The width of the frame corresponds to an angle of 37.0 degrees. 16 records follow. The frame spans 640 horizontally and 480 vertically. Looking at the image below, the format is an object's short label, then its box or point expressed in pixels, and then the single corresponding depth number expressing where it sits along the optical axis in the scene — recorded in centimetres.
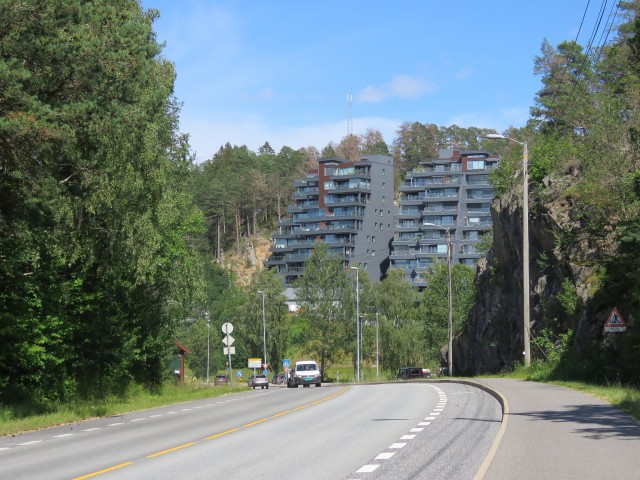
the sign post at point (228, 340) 4979
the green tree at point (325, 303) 12212
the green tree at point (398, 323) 12006
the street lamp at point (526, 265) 4244
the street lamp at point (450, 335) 6831
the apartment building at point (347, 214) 17125
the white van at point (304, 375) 6481
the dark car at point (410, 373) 9206
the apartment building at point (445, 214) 16425
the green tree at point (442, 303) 11744
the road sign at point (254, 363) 9747
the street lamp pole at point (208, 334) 13030
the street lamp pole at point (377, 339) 11996
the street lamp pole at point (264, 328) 11382
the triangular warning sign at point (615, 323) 2964
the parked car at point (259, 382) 8338
